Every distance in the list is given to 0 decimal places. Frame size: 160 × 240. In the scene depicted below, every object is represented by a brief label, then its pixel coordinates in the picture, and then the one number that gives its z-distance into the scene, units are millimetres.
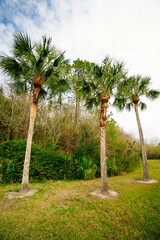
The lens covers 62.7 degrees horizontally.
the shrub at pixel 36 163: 7695
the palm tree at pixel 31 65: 6215
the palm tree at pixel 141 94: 9859
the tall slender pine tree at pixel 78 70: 15437
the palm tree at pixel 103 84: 6402
